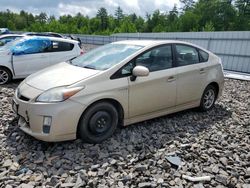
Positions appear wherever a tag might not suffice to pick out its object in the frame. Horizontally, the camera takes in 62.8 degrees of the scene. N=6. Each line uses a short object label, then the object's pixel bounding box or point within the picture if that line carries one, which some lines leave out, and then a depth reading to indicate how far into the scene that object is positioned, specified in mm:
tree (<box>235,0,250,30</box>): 36400
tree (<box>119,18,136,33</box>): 40496
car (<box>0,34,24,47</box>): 9148
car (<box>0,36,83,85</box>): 5883
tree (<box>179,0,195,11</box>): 53655
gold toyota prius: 2731
